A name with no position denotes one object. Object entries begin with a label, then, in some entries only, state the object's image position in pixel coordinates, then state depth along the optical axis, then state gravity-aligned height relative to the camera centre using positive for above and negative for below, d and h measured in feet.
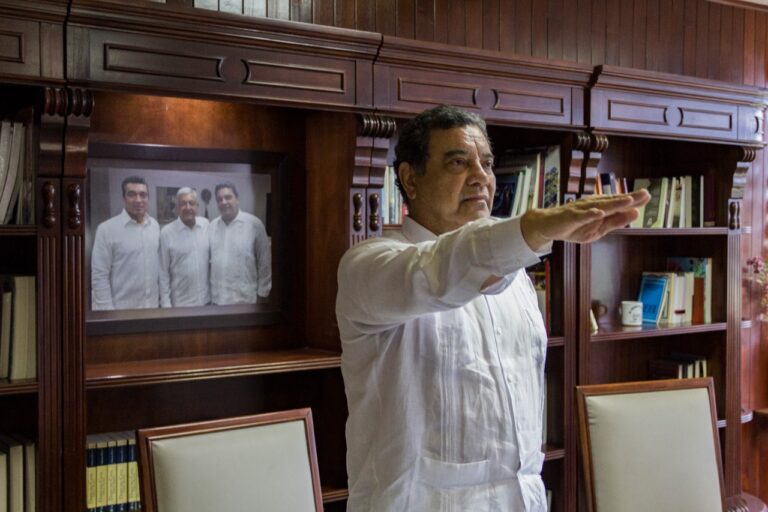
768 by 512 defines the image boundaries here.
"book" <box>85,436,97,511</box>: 7.70 -2.03
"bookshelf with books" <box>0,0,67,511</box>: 6.82 +0.16
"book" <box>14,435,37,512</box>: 7.26 -1.92
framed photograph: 8.23 +0.12
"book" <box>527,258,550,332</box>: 10.36 -0.48
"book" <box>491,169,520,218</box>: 10.32 +0.63
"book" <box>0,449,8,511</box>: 7.19 -1.95
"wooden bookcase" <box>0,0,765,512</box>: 7.07 +0.92
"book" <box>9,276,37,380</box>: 7.13 -0.70
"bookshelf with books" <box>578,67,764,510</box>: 10.99 -0.12
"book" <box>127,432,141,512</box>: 7.88 -2.13
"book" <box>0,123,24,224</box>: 7.21 +0.60
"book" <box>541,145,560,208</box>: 10.18 +0.84
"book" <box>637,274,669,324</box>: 11.62 -0.67
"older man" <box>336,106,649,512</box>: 4.76 -0.70
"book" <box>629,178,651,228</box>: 11.80 +0.88
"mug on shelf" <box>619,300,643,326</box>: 11.28 -0.86
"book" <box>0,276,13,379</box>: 7.16 -0.68
